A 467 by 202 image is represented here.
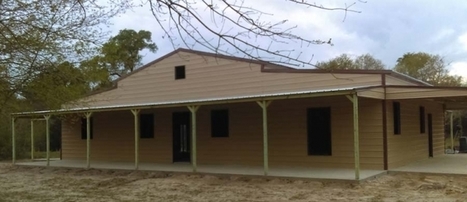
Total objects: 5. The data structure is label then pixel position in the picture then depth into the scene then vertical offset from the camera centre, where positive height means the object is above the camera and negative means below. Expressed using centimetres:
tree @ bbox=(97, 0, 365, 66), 294 +52
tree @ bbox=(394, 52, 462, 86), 3497 +351
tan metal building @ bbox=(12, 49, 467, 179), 1249 +4
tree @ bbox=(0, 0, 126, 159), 485 +74
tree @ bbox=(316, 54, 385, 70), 3540 +401
